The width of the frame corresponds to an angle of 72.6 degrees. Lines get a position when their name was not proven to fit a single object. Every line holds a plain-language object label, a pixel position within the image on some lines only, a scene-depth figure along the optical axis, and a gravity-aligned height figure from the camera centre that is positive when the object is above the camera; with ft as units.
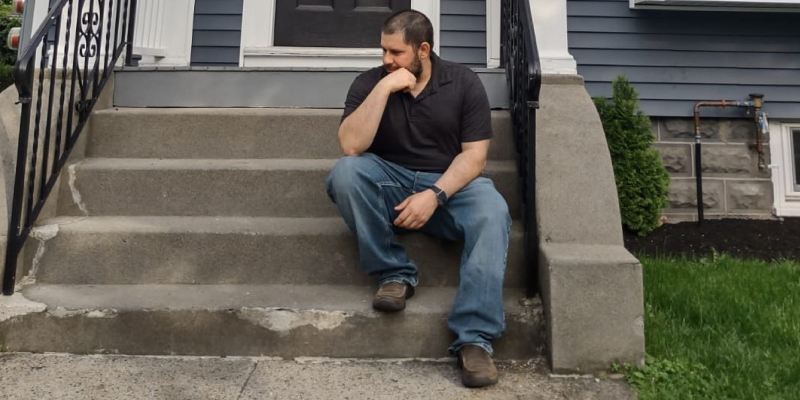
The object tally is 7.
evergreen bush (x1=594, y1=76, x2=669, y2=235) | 12.53 +1.96
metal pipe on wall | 13.46 +3.08
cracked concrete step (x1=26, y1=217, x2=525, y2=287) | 7.05 -0.26
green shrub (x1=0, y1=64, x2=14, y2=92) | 27.43 +7.77
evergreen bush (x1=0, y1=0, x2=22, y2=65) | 36.32 +13.77
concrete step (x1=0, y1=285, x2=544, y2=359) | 6.11 -1.06
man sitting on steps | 5.80 +0.76
